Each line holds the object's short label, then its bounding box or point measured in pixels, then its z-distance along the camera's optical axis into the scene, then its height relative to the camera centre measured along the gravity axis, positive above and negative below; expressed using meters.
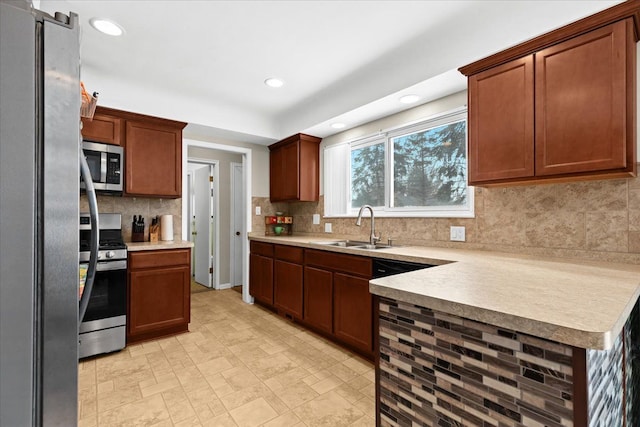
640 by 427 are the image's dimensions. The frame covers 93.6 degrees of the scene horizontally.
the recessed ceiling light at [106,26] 2.01 +1.29
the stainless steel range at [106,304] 2.43 -0.75
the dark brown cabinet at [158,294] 2.70 -0.75
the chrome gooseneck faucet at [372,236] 2.90 -0.22
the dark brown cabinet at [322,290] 2.41 -0.73
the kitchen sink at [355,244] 2.90 -0.31
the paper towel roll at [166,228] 3.26 -0.15
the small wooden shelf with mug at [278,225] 4.07 -0.16
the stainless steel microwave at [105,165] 2.64 +0.44
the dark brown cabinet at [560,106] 1.45 +0.60
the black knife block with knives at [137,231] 3.12 -0.18
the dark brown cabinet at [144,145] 2.83 +0.69
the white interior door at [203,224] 4.86 -0.18
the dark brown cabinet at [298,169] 3.77 +0.58
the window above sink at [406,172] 2.56 +0.43
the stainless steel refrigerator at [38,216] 0.69 -0.01
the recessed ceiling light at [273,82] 2.87 +1.29
